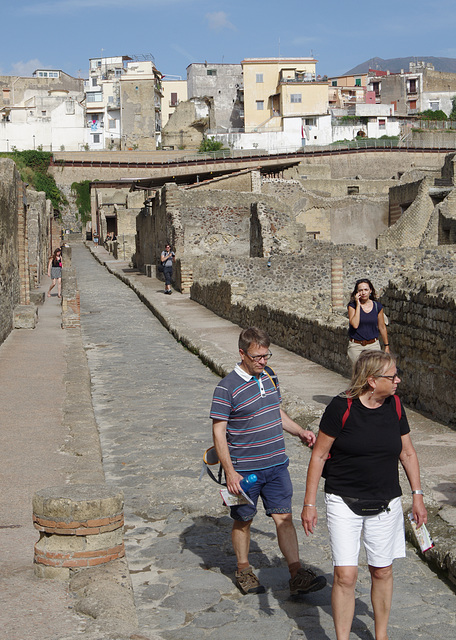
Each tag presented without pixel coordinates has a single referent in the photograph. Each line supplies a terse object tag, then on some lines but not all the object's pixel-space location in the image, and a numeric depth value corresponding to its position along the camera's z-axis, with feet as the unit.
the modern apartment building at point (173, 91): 313.53
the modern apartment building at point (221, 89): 289.12
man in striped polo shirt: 14.26
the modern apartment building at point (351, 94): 300.40
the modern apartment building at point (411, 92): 315.99
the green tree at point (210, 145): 243.50
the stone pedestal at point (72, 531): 14.03
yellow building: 262.47
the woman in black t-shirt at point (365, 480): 11.84
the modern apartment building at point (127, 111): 267.59
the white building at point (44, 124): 246.88
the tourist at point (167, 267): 79.66
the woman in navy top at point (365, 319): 25.52
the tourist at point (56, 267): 75.92
